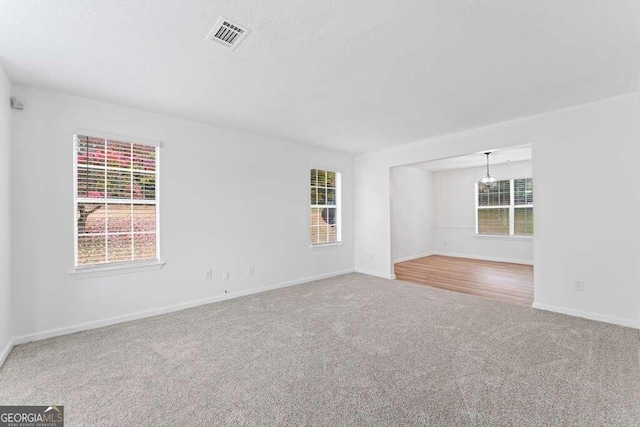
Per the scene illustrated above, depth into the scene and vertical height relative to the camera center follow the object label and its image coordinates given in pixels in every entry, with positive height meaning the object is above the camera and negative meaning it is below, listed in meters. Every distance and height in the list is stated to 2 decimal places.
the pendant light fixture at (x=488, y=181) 6.45 +0.73
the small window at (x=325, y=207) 5.48 +0.16
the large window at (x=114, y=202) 3.16 +0.18
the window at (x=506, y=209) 7.09 +0.11
